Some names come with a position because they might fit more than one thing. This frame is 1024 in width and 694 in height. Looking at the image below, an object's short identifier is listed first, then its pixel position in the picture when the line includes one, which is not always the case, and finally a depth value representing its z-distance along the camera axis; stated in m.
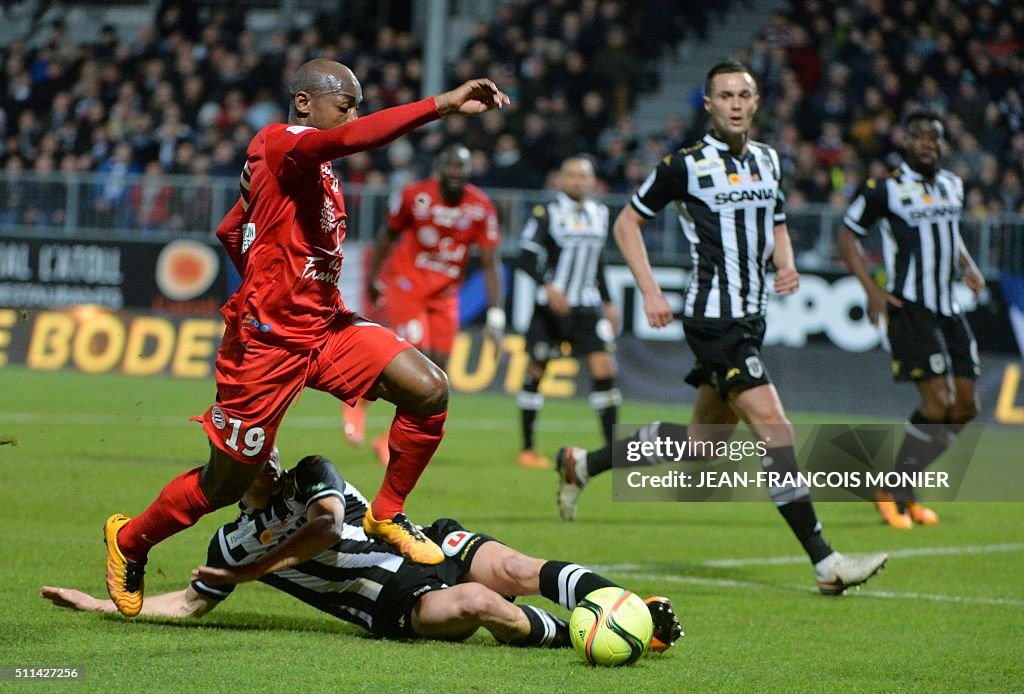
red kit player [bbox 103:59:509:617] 11.34
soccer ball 10.57
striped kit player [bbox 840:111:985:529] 19.28
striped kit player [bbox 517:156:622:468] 25.56
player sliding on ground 10.98
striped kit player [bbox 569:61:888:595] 14.93
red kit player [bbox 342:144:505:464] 24.92
